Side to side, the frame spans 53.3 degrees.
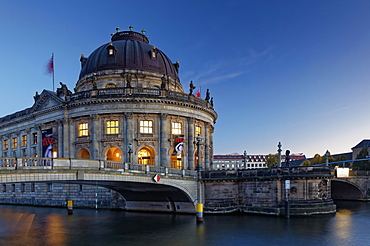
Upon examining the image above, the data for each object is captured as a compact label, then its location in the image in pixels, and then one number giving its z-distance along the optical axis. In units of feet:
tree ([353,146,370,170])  281.89
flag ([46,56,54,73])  191.72
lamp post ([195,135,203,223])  119.24
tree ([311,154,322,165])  380.37
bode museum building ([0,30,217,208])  167.22
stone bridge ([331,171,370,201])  226.38
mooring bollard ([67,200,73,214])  150.02
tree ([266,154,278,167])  470.80
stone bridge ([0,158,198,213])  91.15
